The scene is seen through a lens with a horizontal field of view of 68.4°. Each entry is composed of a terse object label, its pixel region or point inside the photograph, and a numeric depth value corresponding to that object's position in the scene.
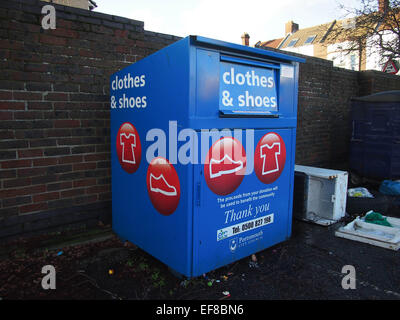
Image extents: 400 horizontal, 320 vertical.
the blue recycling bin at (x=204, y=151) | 2.29
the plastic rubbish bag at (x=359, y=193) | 4.72
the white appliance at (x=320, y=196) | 3.86
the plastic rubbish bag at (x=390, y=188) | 5.09
